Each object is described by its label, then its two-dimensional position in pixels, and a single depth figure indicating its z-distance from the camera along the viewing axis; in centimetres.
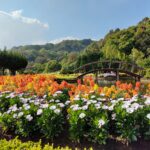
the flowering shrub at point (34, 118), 257
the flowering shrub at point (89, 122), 239
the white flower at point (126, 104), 244
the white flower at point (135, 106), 244
